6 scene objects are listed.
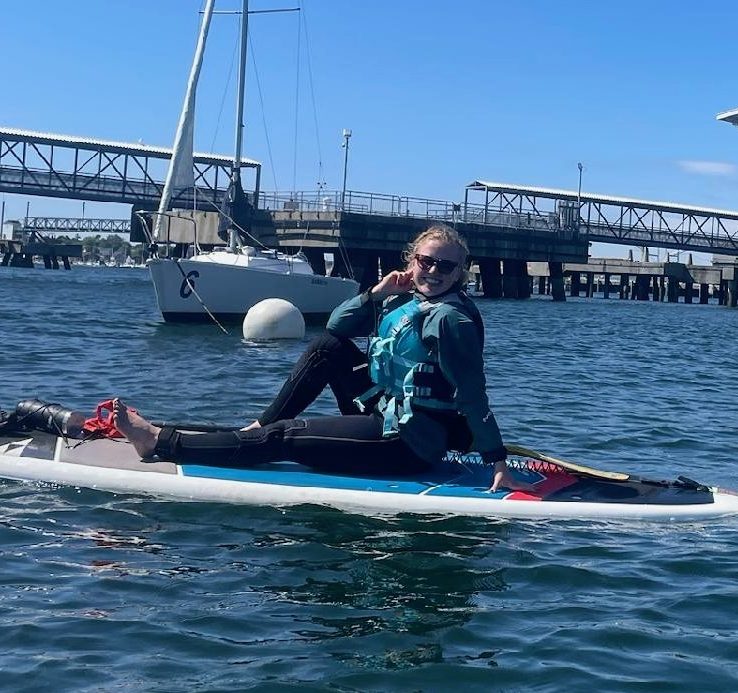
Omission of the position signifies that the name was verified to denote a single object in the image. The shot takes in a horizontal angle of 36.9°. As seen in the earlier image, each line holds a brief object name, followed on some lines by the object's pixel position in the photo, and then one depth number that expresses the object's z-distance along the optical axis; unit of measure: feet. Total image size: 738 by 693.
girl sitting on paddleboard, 20.52
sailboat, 81.87
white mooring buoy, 71.61
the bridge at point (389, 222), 153.58
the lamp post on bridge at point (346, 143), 198.80
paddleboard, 22.07
